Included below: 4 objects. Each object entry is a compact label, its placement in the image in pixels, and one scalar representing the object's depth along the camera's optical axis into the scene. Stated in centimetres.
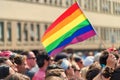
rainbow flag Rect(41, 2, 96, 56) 1135
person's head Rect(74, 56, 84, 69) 1336
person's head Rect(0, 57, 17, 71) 885
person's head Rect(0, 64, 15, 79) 656
